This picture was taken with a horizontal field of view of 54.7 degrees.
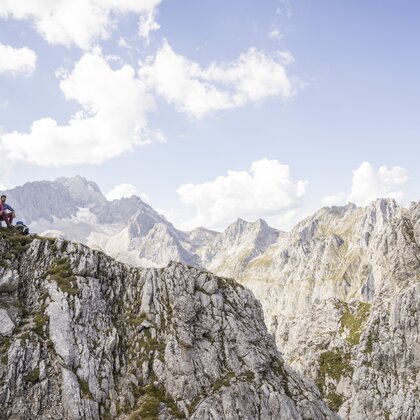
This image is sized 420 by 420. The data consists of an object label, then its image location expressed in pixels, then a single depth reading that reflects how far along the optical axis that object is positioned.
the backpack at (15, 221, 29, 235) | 55.97
